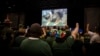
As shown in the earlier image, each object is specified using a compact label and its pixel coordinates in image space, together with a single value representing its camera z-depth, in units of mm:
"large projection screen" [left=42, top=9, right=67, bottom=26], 4842
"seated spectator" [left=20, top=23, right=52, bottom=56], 1193
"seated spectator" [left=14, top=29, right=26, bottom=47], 1876
